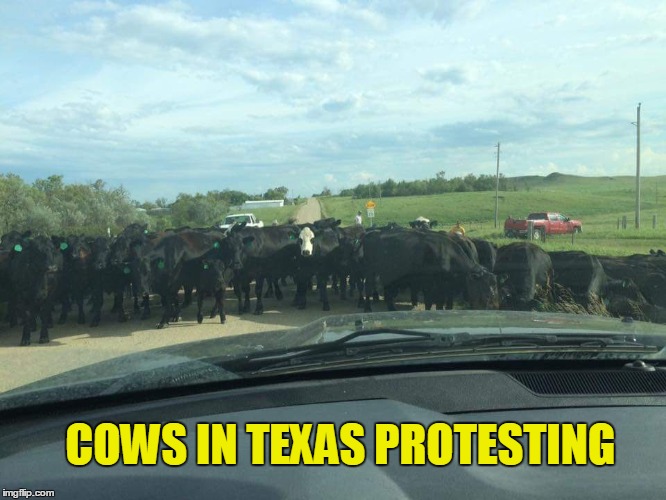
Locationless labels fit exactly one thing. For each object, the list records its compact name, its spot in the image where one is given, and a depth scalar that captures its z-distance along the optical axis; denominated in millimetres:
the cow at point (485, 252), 16266
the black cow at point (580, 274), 12648
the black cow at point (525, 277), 13211
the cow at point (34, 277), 12773
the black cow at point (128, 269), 14625
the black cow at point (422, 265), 13562
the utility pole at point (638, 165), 29909
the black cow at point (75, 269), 14719
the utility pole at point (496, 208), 36844
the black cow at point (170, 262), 14648
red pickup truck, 28741
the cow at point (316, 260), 17203
